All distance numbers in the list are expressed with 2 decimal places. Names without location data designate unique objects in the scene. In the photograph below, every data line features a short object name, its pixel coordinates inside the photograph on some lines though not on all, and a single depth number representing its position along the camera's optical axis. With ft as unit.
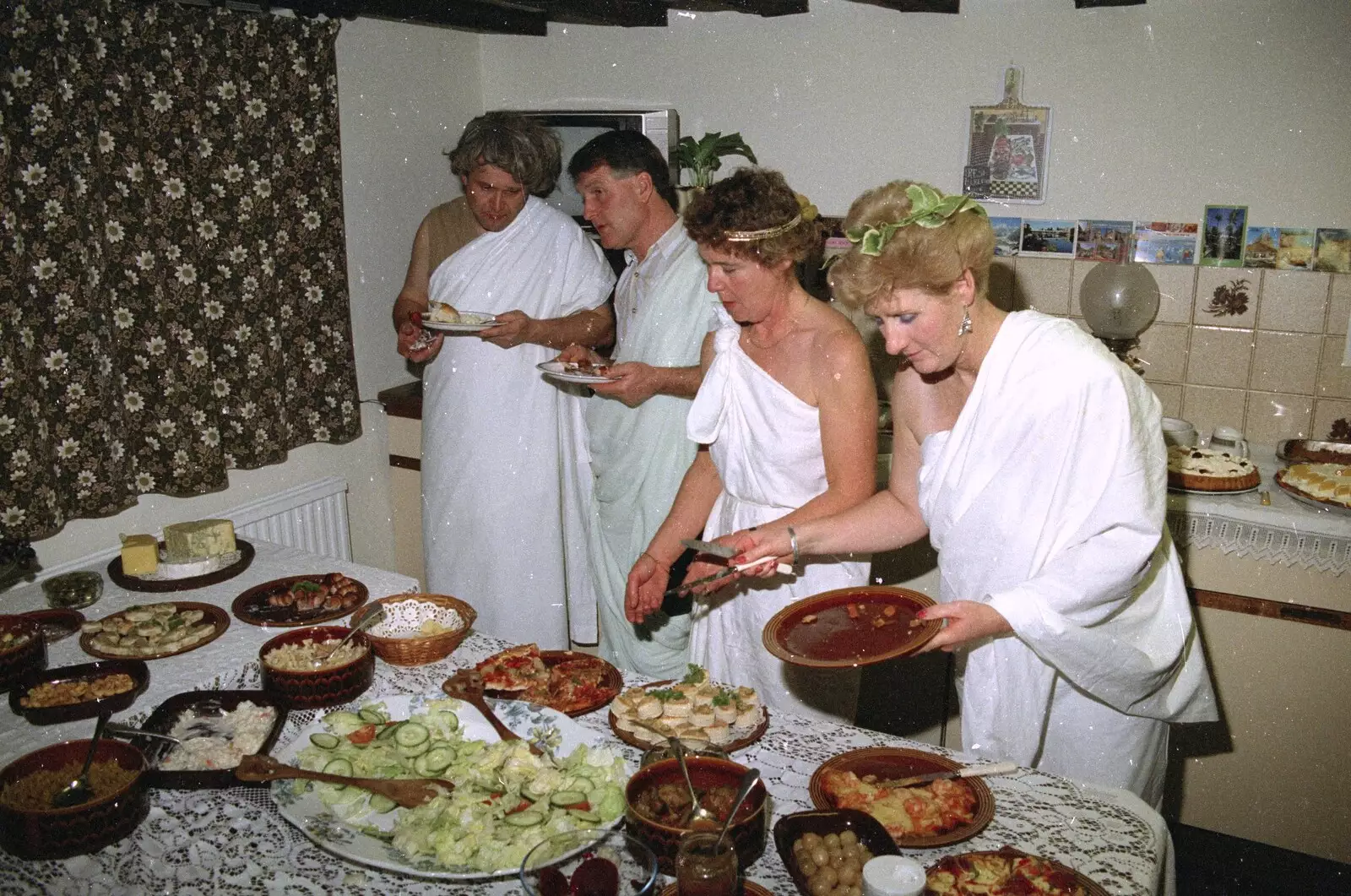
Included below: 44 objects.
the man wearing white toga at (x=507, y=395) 9.81
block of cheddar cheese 6.96
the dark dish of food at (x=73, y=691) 5.18
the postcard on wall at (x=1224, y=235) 9.58
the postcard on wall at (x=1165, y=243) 9.83
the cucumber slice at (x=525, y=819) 4.03
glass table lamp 9.81
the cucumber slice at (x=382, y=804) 4.24
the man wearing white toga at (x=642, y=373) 8.63
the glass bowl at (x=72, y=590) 6.59
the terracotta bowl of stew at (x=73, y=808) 3.96
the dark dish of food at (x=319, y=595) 6.50
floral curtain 7.52
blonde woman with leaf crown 4.98
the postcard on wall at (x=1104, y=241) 10.06
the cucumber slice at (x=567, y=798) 4.14
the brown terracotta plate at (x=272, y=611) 6.29
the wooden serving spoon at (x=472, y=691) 4.73
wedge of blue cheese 7.08
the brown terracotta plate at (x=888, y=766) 4.20
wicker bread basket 5.60
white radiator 10.02
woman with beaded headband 6.40
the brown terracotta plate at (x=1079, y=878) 3.61
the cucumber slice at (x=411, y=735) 4.57
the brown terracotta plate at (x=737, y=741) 4.64
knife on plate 4.30
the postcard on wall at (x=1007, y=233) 10.52
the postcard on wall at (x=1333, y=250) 9.24
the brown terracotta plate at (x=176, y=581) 6.87
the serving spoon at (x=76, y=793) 4.17
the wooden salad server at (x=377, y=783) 4.20
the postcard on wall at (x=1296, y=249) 9.36
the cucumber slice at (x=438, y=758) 4.42
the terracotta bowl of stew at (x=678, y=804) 3.80
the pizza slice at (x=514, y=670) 5.25
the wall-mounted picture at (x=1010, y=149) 10.22
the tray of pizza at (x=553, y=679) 5.12
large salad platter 3.92
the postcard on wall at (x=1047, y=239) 10.32
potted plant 11.35
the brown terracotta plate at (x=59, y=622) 6.19
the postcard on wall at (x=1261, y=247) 9.47
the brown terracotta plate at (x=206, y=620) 5.87
